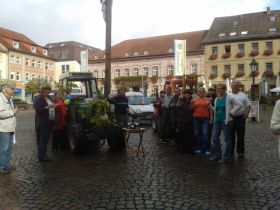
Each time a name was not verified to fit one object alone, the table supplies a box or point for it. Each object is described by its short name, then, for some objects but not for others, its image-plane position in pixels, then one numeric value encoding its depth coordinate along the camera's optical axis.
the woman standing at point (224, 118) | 5.51
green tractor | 6.29
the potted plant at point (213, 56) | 38.44
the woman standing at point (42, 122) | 5.72
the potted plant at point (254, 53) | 36.44
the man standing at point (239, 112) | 5.62
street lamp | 16.34
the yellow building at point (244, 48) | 35.76
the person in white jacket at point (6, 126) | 4.94
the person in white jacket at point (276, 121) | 3.23
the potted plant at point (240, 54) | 37.06
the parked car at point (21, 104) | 30.46
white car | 11.91
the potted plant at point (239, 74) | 37.08
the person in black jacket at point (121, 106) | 7.89
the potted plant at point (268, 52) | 35.66
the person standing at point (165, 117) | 7.42
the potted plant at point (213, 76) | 38.50
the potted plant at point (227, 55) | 37.74
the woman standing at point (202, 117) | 6.08
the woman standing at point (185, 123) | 6.40
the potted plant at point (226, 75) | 37.76
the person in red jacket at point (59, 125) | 6.70
